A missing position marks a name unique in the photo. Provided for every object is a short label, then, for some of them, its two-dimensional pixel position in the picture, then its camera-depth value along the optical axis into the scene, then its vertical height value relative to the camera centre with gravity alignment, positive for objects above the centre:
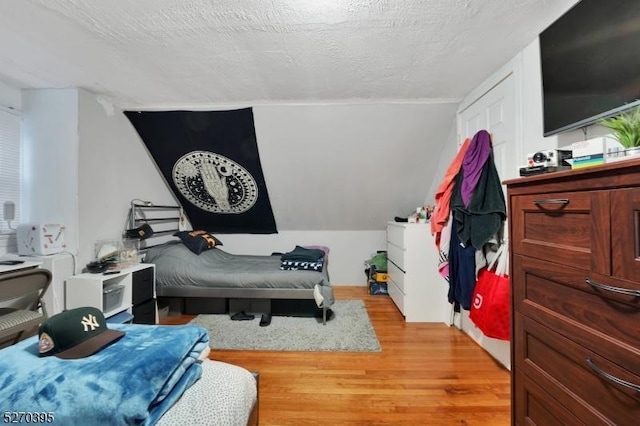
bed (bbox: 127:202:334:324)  2.98 -0.77
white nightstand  2.24 -0.69
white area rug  2.43 -1.21
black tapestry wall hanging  3.11 +0.69
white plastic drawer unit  3.02 -0.76
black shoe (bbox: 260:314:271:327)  2.88 -1.17
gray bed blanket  2.99 -0.70
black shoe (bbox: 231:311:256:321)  3.02 -1.17
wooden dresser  0.77 -0.29
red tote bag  1.92 -0.67
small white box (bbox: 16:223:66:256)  2.20 -0.18
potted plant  0.91 +0.29
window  2.29 +0.41
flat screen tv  1.16 +0.75
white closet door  2.07 +0.71
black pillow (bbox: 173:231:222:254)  3.37 -0.33
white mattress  0.80 -0.61
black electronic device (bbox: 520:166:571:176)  1.13 +0.19
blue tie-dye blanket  0.73 -0.49
